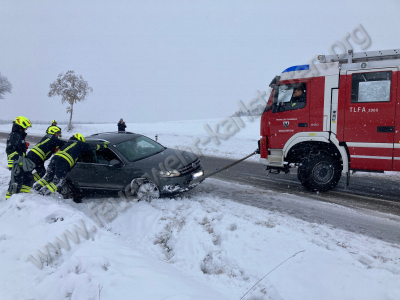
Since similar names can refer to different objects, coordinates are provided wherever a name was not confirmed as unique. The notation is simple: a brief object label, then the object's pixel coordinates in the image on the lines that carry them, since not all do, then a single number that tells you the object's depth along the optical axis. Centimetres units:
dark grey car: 560
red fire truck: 578
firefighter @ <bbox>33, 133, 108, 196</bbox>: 554
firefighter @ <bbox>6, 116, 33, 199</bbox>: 540
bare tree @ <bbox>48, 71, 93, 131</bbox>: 3044
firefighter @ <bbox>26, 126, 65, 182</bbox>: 588
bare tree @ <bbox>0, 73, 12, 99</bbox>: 5066
